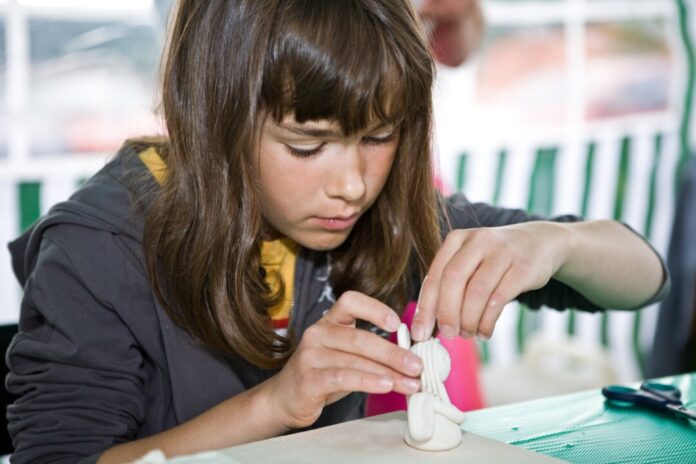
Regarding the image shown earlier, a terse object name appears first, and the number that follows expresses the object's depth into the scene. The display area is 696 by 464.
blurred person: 2.16
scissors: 1.21
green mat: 1.11
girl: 1.13
